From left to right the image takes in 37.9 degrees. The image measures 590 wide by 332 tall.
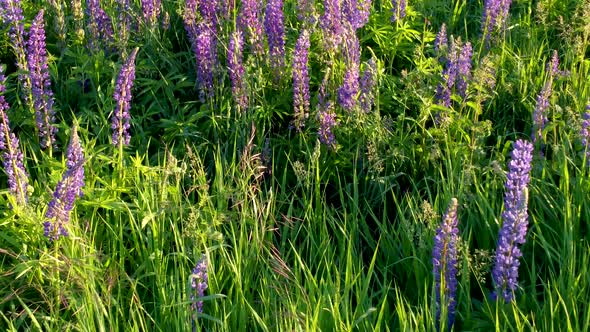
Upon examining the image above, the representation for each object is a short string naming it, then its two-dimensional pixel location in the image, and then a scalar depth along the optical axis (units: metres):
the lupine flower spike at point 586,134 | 3.43
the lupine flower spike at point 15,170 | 3.15
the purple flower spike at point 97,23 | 4.36
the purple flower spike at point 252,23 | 4.19
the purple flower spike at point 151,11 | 4.47
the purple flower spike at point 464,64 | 3.87
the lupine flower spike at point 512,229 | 2.68
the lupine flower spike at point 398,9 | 4.45
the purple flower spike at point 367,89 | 3.87
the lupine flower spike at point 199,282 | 2.79
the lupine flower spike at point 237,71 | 3.95
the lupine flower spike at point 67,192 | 2.98
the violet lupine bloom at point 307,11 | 4.18
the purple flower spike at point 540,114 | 3.57
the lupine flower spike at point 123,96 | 3.51
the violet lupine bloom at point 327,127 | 3.85
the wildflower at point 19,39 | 3.83
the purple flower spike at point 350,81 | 3.85
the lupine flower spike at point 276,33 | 4.18
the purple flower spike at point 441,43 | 4.05
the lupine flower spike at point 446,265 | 2.62
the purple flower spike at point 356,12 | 4.16
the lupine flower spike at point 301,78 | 3.88
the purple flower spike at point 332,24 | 4.04
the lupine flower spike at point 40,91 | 3.78
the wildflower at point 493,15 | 4.35
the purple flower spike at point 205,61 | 4.07
